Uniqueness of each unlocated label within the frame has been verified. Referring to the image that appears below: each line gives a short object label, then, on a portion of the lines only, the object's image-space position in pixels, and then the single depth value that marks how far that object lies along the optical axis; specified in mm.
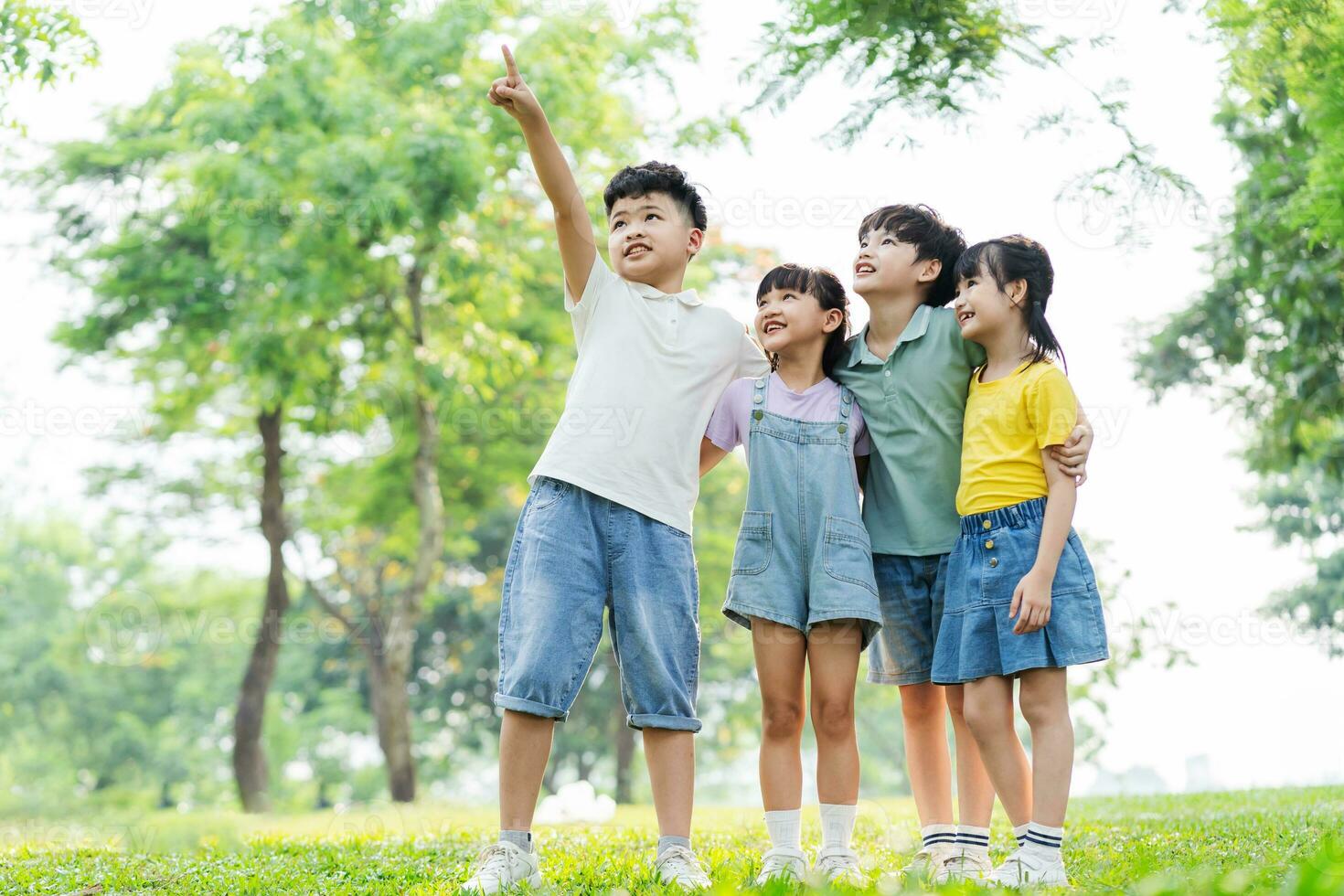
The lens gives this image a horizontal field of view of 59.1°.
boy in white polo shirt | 3213
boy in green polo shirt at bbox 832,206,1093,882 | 3412
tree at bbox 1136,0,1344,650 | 4242
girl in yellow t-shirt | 3119
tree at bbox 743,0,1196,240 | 4164
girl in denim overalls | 3252
